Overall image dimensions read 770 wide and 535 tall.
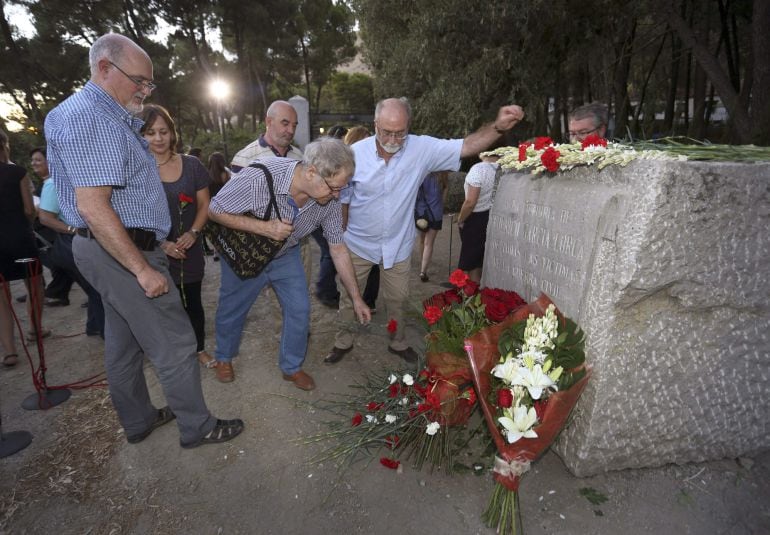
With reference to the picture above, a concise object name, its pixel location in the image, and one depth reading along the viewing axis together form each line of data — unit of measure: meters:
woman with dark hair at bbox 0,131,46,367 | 3.27
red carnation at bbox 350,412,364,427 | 2.48
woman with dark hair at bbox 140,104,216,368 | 2.96
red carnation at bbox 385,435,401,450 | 2.42
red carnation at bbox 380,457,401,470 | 2.31
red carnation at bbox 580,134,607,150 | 2.32
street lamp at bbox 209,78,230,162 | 18.89
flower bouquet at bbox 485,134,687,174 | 2.04
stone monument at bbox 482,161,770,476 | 1.95
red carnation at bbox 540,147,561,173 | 2.40
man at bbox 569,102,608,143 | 3.40
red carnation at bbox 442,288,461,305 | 2.68
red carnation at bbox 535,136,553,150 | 2.66
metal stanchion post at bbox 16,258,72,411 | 3.02
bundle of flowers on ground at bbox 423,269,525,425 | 2.34
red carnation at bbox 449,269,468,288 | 2.47
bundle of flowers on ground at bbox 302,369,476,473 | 2.35
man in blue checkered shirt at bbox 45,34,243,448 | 1.83
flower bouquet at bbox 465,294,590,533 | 1.91
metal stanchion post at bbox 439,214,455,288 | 5.48
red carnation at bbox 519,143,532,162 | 2.75
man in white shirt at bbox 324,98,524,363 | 3.03
